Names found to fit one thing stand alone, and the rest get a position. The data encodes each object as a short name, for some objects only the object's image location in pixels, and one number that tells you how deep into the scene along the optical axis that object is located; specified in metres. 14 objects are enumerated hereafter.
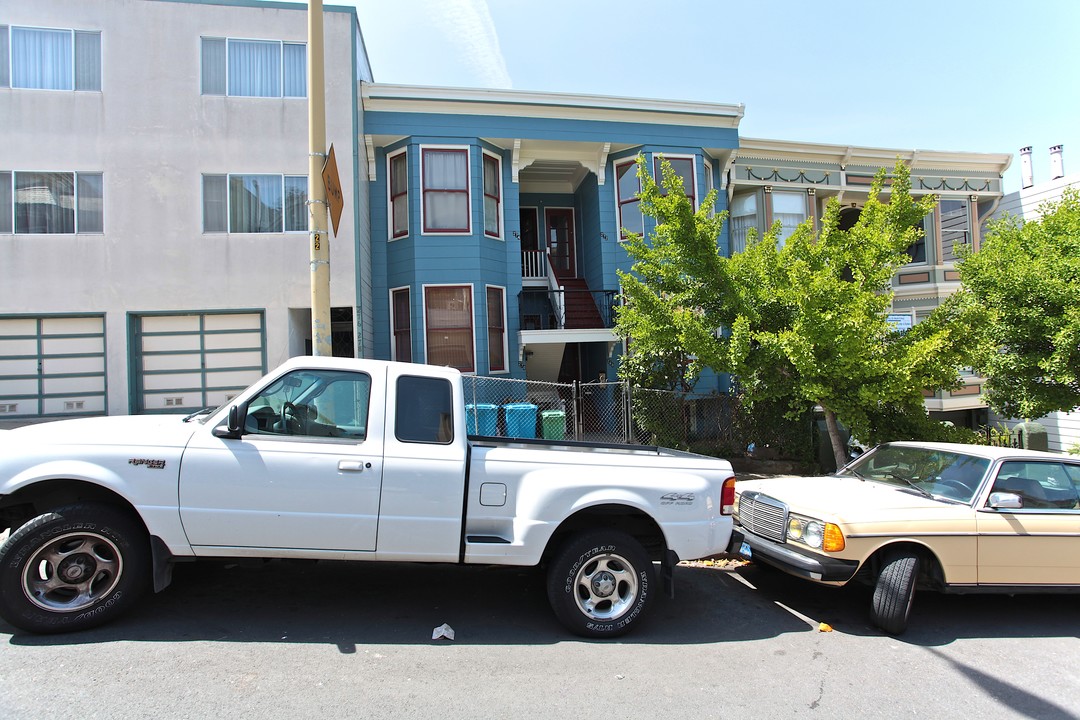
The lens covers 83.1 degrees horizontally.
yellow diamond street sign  6.37
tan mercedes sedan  4.75
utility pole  6.29
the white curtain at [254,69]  12.87
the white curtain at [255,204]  12.73
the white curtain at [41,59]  12.29
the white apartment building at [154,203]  12.20
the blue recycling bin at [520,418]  11.62
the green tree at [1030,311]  8.70
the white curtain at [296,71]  13.02
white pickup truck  4.02
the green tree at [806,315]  7.72
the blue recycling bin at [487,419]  11.60
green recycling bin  11.67
